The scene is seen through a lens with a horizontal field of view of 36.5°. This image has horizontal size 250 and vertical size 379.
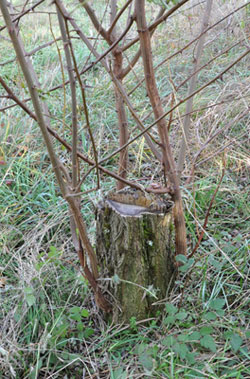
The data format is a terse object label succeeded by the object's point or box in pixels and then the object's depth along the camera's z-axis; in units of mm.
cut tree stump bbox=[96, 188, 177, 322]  1675
